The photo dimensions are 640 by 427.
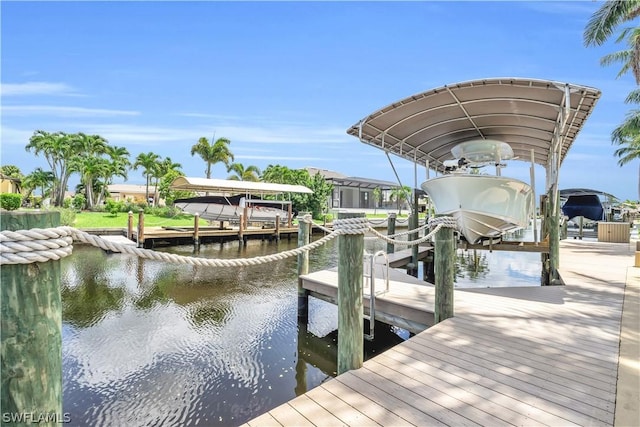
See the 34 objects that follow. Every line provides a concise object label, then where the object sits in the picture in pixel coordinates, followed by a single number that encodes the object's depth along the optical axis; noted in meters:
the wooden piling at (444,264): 4.18
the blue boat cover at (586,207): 21.64
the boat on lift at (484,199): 7.12
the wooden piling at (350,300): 3.03
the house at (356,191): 45.91
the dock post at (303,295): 7.03
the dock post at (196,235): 17.76
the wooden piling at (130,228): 17.44
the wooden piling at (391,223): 11.29
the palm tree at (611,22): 11.76
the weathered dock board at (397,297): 4.82
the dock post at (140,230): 16.06
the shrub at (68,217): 19.29
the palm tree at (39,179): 33.72
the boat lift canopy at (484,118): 6.09
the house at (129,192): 54.19
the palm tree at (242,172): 43.58
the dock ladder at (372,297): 5.23
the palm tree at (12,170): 46.84
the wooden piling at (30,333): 1.18
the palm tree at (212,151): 39.75
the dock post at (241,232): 19.73
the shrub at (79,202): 31.66
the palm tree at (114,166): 34.69
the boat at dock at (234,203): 21.17
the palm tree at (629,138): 18.62
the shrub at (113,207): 28.37
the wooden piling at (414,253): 9.92
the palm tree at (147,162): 39.31
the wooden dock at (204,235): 17.81
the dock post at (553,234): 7.49
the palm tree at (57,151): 33.09
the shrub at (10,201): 18.79
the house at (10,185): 35.66
